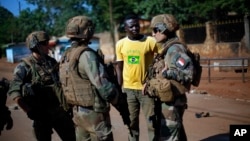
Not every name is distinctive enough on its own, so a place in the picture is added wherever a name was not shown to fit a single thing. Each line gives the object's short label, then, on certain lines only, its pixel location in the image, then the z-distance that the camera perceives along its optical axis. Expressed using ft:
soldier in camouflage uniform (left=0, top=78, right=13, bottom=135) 12.79
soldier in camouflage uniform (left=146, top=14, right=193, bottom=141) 10.92
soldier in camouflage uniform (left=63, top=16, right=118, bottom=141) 9.60
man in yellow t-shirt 14.20
